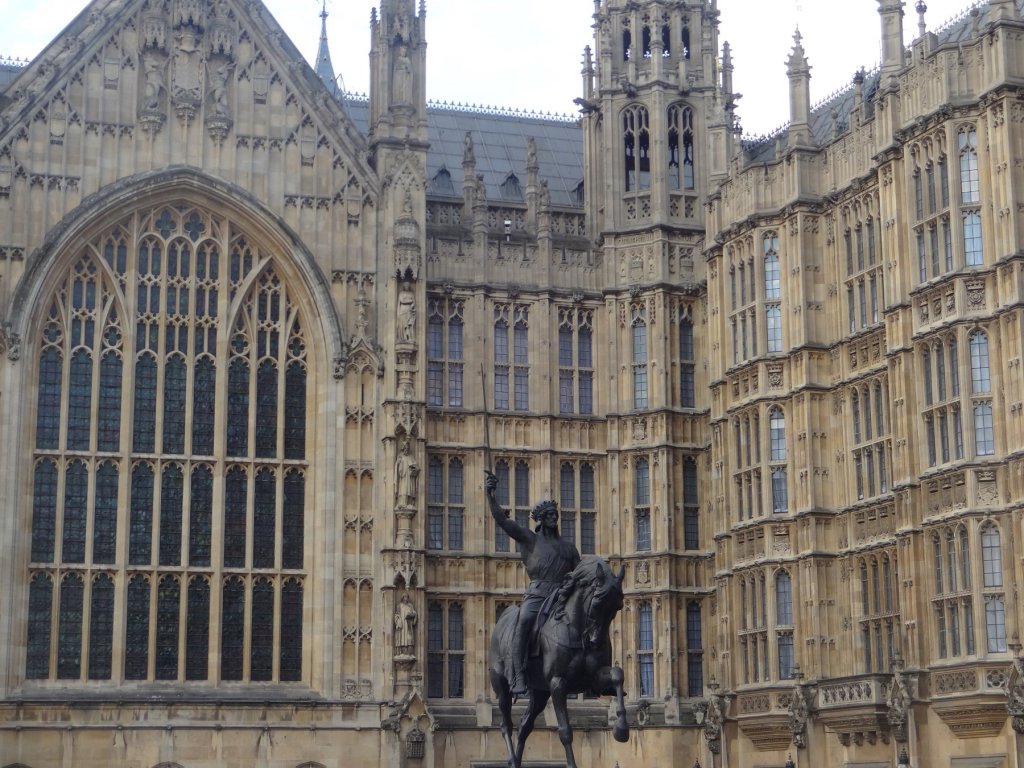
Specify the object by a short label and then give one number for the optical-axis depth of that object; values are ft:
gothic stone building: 142.51
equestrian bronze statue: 81.35
